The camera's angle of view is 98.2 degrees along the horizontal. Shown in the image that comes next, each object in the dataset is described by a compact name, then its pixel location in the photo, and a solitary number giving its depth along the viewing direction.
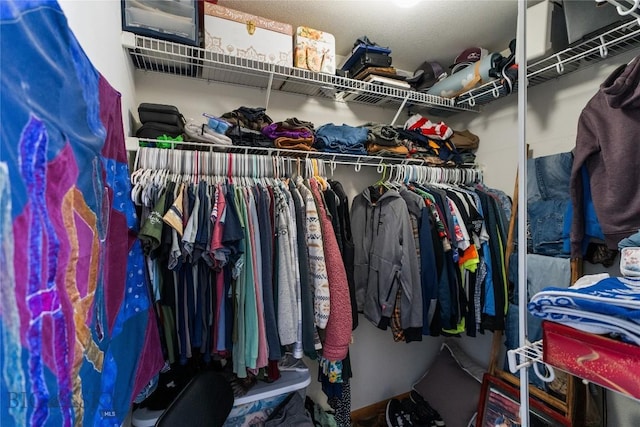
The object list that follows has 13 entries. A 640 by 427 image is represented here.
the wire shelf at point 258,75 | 1.26
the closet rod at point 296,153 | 1.26
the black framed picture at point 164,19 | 1.15
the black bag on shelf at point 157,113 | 1.25
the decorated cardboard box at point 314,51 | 1.49
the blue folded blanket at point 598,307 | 0.47
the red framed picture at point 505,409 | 1.30
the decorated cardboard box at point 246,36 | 1.32
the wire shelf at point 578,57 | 1.18
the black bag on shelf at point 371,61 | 1.64
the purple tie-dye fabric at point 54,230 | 0.33
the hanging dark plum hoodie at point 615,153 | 1.03
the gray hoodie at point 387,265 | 1.46
